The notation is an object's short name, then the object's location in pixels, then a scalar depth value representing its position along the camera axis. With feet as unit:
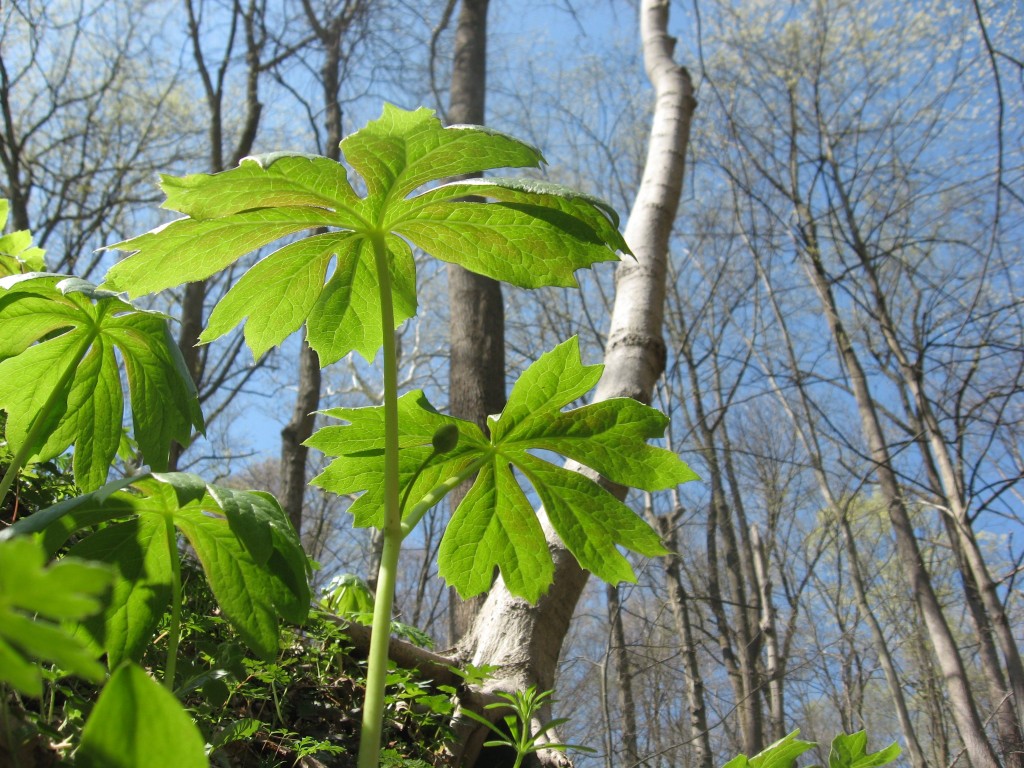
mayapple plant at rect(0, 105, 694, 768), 2.14
